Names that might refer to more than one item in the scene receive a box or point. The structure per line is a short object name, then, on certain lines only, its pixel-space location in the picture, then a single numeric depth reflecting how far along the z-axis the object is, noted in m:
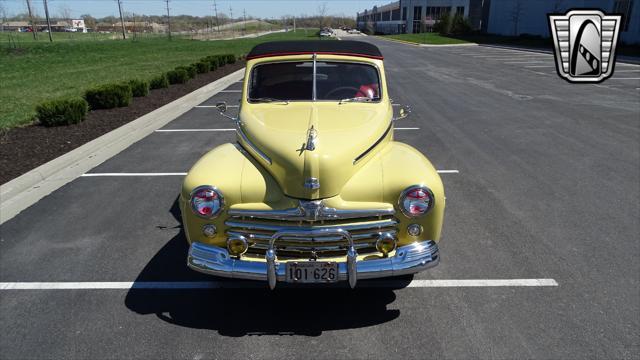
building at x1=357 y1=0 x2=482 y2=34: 82.94
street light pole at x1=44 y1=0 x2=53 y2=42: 60.72
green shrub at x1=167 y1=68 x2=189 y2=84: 16.44
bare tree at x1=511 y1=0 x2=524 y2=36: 53.73
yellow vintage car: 3.44
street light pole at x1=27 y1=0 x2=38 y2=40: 59.16
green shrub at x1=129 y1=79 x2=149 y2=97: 13.38
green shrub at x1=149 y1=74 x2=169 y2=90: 15.34
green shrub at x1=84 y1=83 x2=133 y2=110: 11.50
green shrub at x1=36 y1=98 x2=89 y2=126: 9.35
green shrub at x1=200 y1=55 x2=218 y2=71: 20.82
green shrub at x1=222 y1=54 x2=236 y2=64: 24.28
